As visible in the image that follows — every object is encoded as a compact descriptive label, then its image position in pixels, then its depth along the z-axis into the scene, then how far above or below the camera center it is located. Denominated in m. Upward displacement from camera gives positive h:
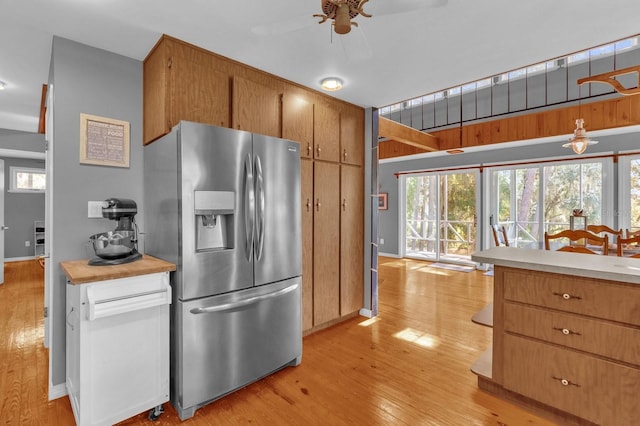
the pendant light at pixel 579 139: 3.29 +0.77
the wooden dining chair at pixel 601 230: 3.35 -0.21
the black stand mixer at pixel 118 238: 1.84 -0.17
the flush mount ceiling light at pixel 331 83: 2.71 +1.15
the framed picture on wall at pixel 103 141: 2.10 +0.49
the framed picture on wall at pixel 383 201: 7.82 +0.25
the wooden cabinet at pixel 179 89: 2.04 +0.85
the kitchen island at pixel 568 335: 1.51 -0.68
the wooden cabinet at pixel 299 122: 2.75 +0.82
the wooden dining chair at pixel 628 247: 2.90 -0.39
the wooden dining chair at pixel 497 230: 4.45 -0.30
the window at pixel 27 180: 6.55 +0.67
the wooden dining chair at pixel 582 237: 3.03 -0.26
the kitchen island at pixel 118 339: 1.60 -0.72
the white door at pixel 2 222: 4.60 -0.18
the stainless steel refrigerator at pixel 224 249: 1.82 -0.26
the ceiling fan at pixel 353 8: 1.25 +0.86
